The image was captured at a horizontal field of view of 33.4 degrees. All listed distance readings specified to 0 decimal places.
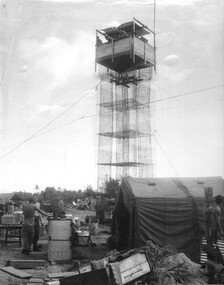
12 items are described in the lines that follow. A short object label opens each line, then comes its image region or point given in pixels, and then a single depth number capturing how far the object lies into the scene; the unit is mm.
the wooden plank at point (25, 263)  9195
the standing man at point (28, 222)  10992
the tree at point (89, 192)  49531
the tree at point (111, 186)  35166
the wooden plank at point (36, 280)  7322
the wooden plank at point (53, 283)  6484
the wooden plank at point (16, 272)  8060
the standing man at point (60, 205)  17477
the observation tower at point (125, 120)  39806
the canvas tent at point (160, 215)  10438
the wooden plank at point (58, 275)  7423
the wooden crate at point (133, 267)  6301
